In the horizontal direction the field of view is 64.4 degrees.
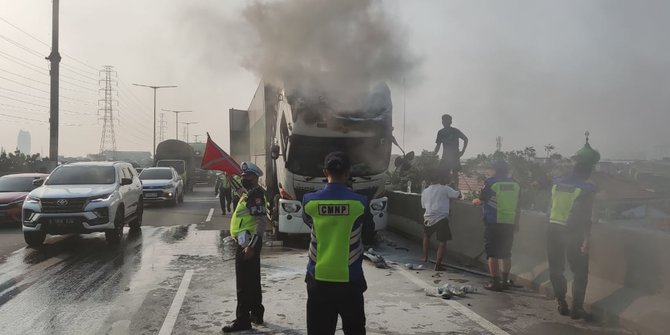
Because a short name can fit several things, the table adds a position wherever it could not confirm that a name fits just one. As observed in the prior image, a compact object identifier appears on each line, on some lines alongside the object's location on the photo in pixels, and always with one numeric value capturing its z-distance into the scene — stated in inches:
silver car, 854.5
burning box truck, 387.5
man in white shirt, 331.0
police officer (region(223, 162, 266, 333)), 212.2
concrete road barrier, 212.1
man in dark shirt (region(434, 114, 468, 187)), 422.0
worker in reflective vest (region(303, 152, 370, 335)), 135.9
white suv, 413.1
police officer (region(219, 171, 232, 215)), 692.2
